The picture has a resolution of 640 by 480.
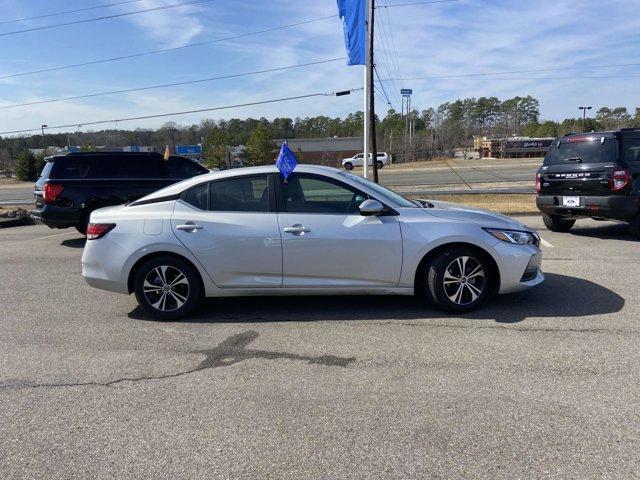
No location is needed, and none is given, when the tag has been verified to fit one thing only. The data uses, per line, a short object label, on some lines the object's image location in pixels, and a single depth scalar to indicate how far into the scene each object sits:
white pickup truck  55.45
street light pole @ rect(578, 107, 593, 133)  86.06
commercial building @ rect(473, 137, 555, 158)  78.75
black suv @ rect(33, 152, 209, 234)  10.38
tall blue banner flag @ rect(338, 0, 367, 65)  14.95
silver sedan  5.14
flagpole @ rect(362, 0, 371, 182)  15.07
